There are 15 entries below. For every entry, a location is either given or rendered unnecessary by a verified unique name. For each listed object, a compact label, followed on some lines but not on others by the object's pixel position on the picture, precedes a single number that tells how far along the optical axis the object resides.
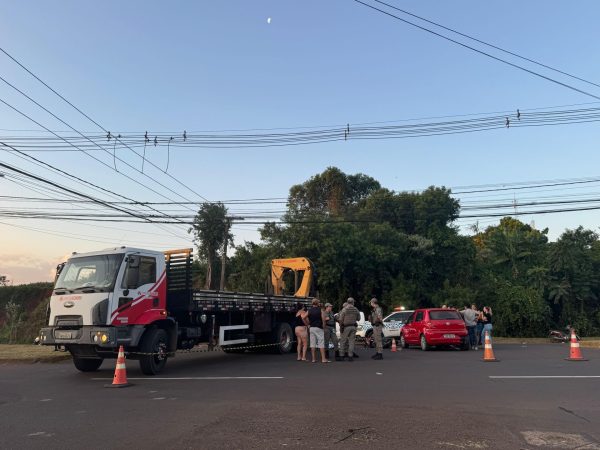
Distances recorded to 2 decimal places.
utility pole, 35.41
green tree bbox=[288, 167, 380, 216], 47.16
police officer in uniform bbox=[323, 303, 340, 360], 14.75
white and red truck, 11.03
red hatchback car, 17.38
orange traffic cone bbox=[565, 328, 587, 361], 13.85
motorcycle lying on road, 24.06
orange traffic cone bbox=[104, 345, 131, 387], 9.77
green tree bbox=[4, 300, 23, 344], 33.63
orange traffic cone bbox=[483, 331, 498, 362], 13.66
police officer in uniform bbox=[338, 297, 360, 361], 14.61
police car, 20.62
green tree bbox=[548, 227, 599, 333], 30.17
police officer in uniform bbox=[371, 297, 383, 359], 14.72
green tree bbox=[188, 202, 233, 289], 37.91
